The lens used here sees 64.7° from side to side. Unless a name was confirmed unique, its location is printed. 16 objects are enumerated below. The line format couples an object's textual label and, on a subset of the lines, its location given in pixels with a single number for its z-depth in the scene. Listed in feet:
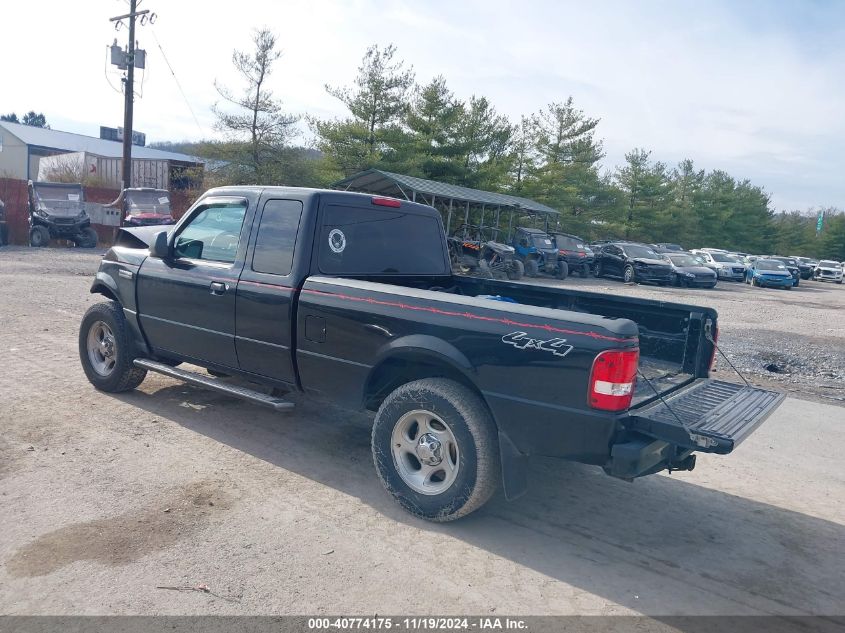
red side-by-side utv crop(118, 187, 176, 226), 76.84
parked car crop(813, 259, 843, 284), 137.59
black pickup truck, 11.74
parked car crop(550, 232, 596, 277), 88.17
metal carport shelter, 75.73
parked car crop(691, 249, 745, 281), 114.01
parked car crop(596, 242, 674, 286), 87.71
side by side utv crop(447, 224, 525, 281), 73.77
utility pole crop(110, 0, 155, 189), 82.17
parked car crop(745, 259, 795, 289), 103.86
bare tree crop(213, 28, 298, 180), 101.04
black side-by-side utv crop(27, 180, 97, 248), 75.87
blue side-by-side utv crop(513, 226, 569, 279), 82.38
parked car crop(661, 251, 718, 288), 88.94
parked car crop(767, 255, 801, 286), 117.83
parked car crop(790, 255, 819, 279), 141.18
